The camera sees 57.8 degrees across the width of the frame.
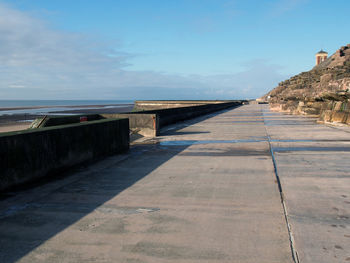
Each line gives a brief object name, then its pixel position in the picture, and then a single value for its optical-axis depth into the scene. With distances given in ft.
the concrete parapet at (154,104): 230.27
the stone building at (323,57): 651.16
